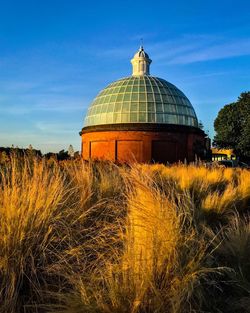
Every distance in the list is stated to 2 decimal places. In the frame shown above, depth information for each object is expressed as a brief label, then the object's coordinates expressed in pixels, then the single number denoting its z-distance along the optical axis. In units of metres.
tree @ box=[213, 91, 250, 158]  41.56
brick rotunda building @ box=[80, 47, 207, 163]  36.09
